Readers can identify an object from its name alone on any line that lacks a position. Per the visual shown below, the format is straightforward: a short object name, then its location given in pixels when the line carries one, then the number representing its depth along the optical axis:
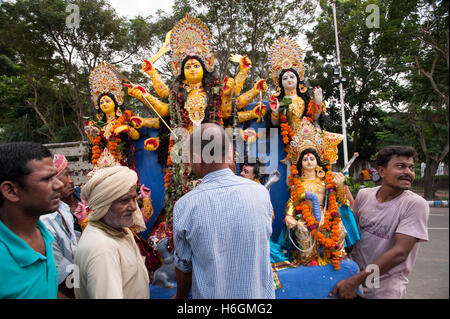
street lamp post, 7.60
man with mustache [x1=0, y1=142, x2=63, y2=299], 1.36
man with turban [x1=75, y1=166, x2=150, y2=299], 1.37
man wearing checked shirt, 1.54
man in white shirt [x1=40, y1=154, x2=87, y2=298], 1.90
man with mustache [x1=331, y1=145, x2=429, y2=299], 2.13
